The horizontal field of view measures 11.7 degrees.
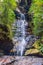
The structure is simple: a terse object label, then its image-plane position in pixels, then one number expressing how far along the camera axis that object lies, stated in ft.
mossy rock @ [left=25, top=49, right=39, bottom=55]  59.74
